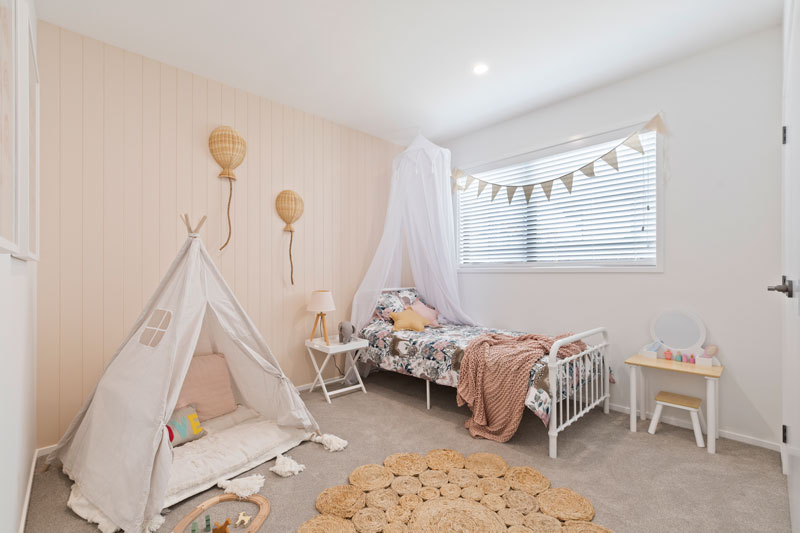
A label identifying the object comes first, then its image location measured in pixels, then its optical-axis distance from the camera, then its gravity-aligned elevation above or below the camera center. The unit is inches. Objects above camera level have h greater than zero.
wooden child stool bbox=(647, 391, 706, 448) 100.8 -37.7
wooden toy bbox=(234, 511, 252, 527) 71.1 -47.7
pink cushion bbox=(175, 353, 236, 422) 107.5 -35.1
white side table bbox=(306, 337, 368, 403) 135.2 -29.7
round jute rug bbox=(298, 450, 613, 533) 70.3 -47.7
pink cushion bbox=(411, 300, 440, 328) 160.1 -19.0
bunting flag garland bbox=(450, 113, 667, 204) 119.3 +35.9
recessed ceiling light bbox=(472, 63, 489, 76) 119.5 +62.9
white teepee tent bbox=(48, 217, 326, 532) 70.9 -29.8
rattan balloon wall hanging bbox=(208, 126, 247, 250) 124.6 +39.0
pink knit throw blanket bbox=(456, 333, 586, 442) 102.0 -32.0
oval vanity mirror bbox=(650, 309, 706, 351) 111.0 -19.0
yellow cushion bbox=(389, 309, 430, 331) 148.7 -21.5
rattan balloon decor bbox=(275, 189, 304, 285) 142.4 +22.5
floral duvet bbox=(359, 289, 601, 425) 100.6 -28.4
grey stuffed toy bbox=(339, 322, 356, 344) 142.8 -24.6
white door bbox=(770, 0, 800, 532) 54.7 +3.9
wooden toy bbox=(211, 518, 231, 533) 64.6 -44.7
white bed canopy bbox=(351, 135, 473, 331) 158.7 +17.6
